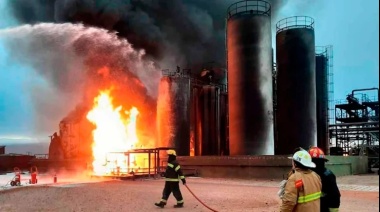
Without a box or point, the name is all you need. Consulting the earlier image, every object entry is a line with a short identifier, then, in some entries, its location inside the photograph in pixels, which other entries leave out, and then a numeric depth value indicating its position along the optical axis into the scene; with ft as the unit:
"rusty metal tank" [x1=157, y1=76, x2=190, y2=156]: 87.66
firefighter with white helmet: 14.87
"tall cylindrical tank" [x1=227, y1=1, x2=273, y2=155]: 79.92
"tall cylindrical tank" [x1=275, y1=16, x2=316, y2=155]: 84.84
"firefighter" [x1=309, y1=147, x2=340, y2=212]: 17.92
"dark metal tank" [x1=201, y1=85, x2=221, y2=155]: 99.55
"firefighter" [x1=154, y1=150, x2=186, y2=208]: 36.27
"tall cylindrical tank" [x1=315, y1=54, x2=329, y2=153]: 107.11
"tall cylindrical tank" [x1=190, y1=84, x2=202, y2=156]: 100.00
